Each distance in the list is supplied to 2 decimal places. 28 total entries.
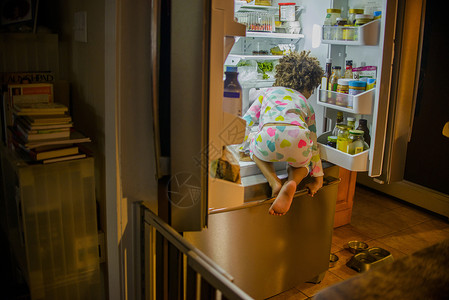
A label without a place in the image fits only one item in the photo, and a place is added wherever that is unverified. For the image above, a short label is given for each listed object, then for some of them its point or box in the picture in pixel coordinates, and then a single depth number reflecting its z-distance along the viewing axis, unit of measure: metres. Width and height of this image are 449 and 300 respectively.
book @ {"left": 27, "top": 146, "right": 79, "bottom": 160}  1.87
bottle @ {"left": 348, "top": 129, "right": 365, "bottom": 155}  2.60
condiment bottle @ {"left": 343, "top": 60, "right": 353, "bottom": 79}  2.76
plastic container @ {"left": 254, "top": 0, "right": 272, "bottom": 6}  3.26
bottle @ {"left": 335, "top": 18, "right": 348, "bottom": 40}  2.65
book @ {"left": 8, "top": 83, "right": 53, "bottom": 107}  2.04
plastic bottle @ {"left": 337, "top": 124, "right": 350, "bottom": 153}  2.67
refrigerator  1.53
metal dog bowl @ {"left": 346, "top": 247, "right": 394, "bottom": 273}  2.98
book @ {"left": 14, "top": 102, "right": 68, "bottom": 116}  1.89
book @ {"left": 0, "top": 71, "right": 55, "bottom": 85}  2.14
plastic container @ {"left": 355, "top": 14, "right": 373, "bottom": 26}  2.50
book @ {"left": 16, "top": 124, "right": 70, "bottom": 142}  1.84
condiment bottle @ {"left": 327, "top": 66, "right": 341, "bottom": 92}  2.79
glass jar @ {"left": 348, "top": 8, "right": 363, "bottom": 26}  2.63
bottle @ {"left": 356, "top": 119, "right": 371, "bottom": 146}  2.73
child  2.38
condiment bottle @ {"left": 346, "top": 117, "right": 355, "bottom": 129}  2.75
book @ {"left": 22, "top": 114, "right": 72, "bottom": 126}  1.85
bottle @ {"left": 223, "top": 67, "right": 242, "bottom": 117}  1.96
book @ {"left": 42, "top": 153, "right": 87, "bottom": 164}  1.89
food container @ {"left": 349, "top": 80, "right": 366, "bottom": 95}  2.53
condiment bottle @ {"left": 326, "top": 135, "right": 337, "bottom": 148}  2.82
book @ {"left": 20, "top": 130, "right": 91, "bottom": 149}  1.84
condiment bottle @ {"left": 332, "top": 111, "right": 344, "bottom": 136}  2.86
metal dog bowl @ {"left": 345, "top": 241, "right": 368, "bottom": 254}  3.26
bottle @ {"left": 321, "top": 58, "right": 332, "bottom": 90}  2.84
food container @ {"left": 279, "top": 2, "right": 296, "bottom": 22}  3.19
